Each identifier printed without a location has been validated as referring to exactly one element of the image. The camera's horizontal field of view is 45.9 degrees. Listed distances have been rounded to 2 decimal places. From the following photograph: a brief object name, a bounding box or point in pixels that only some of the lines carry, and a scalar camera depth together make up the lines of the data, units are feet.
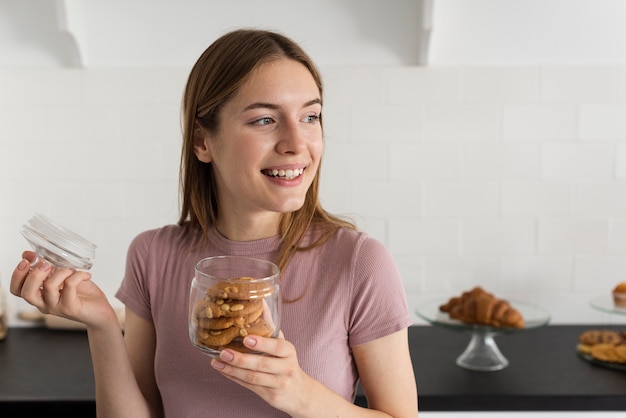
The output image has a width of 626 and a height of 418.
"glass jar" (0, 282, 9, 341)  6.75
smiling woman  3.66
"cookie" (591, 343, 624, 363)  6.04
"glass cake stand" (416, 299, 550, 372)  5.97
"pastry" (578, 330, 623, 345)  6.24
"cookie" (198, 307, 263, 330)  2.94
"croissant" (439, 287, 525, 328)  5.97
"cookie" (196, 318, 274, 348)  2.95
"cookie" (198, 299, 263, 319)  2.93
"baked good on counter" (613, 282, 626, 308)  6.36
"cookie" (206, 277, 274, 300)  2.94
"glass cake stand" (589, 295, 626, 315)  6.25
